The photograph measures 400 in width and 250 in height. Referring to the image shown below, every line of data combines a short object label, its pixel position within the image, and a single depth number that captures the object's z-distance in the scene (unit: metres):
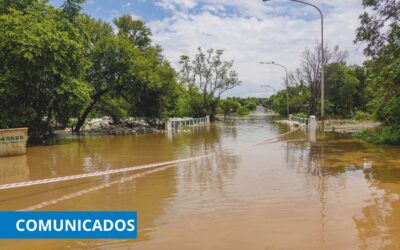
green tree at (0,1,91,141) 19.98
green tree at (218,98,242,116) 97.34
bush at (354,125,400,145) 17.51
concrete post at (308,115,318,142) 21.94
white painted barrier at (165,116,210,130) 34.03
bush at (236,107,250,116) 100.25
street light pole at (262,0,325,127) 25.11
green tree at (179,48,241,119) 61.78
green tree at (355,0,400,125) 19.47
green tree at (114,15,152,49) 48.19
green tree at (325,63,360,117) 54.38
